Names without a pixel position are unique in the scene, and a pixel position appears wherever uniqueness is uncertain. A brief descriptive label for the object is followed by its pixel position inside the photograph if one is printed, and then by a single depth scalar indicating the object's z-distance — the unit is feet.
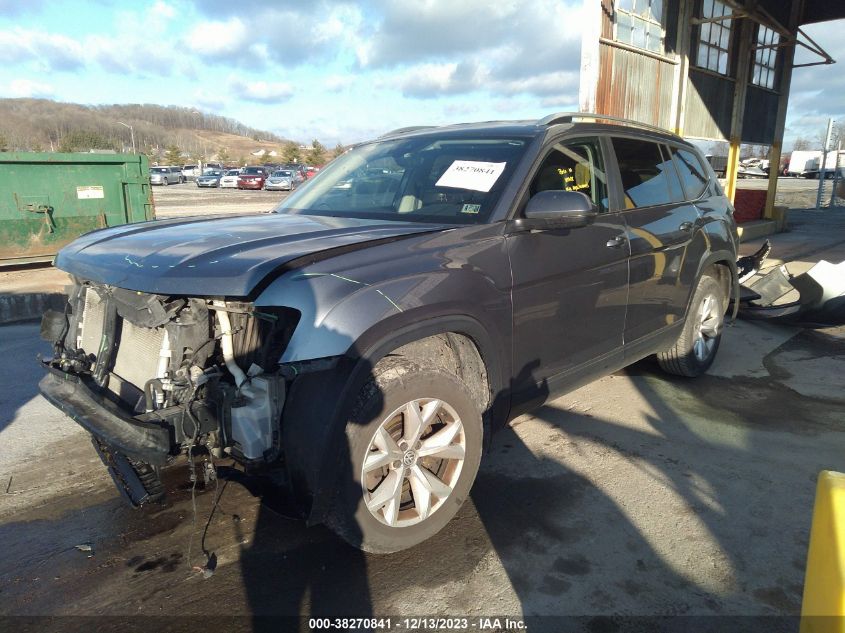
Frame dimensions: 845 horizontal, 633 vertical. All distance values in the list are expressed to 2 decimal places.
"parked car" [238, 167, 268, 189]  141.79
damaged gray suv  7.94
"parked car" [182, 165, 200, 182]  198.49
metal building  32.07
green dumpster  30.02
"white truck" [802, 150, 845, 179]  151.53
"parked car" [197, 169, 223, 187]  156.25
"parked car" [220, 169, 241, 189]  146.28
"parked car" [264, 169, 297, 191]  134.51
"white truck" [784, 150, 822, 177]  167.28
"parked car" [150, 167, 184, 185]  169.47
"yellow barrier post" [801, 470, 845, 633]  4.73
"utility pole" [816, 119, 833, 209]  61.86
